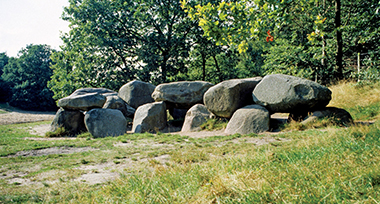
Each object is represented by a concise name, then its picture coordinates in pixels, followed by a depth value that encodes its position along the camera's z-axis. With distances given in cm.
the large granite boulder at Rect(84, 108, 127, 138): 1084
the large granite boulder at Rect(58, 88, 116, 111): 1173
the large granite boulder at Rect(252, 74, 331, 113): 817
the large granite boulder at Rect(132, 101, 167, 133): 1115
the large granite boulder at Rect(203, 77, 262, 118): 951
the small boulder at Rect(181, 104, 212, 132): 1030
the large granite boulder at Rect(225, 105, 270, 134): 828
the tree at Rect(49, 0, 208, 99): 1803
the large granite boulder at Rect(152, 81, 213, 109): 1229
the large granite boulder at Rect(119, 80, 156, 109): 1441
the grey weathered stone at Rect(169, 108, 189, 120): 1422
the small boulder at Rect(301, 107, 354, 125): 783
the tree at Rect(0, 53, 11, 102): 3941
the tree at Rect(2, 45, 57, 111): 3706
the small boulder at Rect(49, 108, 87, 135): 1214
